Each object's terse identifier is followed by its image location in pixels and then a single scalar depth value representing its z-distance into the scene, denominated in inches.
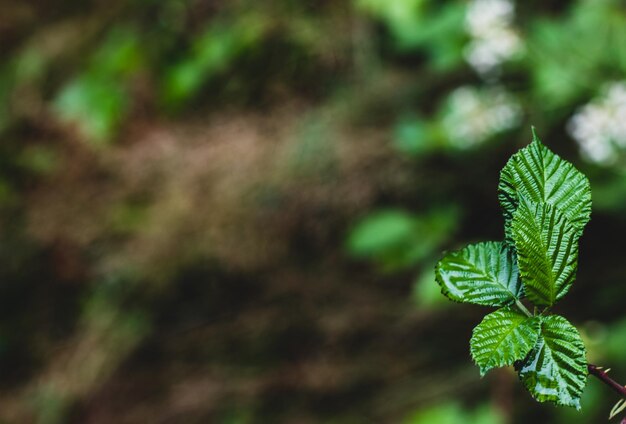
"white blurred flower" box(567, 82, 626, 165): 108.6
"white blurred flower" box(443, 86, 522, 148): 128.2
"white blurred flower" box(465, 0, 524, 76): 130.3
